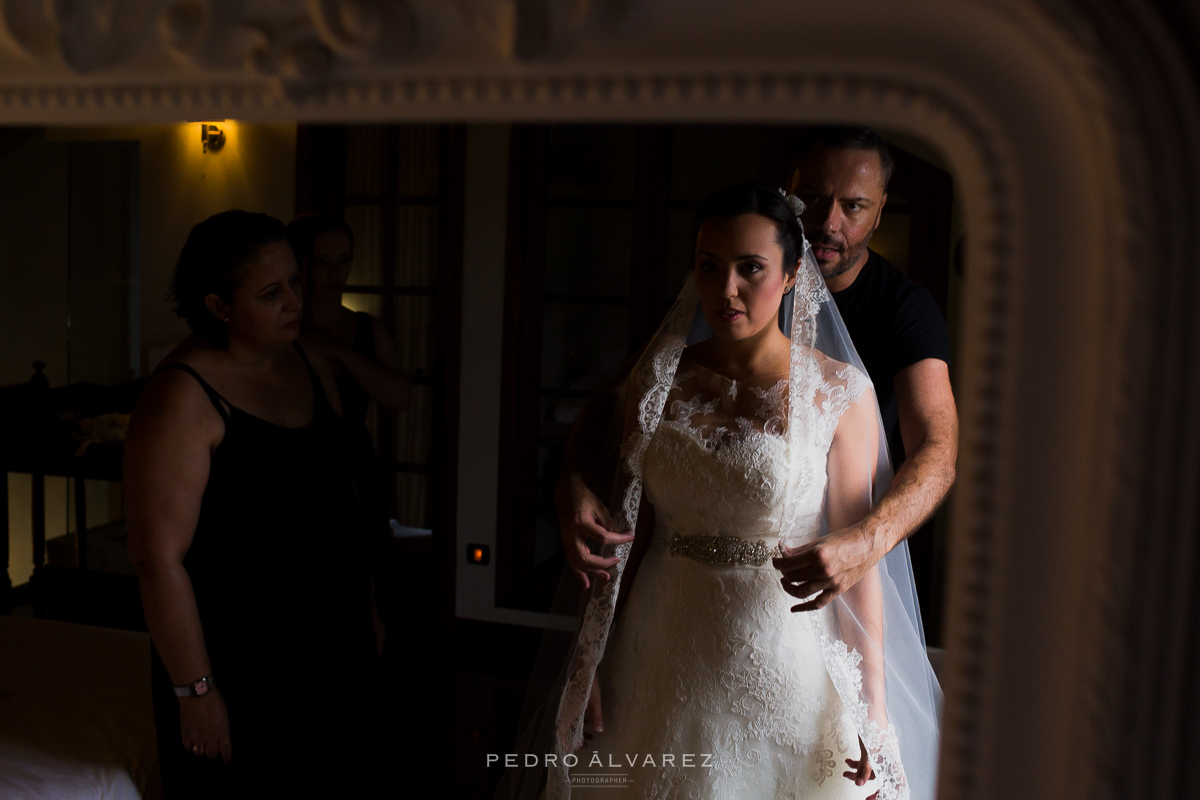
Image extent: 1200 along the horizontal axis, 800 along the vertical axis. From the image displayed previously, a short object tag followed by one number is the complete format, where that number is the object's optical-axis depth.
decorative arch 0.49
